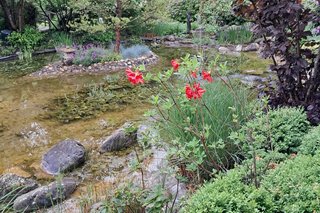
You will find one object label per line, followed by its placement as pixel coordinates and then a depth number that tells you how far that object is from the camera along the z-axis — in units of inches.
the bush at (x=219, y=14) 415.8
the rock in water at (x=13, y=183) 126.3
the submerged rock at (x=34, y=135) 167.7
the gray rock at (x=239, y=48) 355.1
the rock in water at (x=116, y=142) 156.5
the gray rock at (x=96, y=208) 88.7
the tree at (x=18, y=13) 411.2
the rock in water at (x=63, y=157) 142.6
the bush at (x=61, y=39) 375.9
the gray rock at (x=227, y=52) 337.9
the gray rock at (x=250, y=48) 354.0
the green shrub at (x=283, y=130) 93.2
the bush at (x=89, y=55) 311.6
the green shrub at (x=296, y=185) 60.6
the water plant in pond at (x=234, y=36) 385.7
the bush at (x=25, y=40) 377.0
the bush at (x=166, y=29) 449.1
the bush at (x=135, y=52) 339.3
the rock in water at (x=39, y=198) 117.0
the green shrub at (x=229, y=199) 61.4
